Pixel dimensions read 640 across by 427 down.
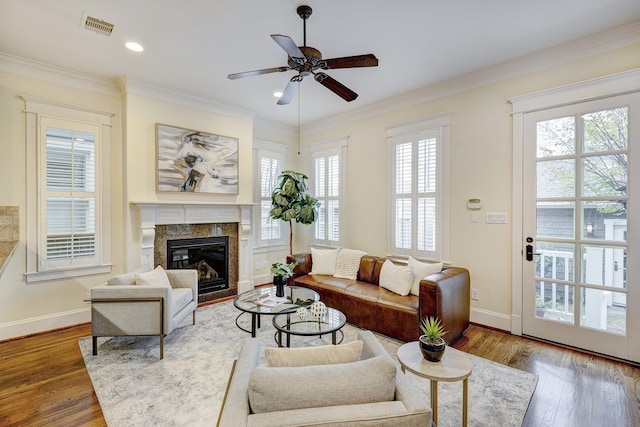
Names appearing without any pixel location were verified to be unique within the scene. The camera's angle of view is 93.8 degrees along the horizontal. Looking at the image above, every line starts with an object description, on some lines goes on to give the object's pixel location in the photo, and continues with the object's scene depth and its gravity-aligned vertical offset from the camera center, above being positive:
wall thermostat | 3.57 +0.11
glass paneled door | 2.73 -0.13
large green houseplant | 4.82 +0.19
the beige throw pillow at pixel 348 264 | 4.25 -0.74
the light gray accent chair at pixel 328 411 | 1.02 -0.71
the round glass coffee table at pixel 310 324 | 2.52 -1.01
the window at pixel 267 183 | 5.36 +0.53
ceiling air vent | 2.55 +1.64
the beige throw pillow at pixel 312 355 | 1.31 -0.64
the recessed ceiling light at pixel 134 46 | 2.93 +1.65
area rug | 2.02 -1.36
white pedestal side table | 1.65 -0.89
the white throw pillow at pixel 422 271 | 3.43 -0.68
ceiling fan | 2.17 +1.17
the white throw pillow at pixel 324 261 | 4.41 -0.73
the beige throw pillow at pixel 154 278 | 3.00 -0.69
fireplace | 3.88 -0.24
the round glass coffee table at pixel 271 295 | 2.94 -0.95
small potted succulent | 1.75 -0.78
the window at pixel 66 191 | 3.33 +0.25
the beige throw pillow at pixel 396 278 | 3.45 -0.78
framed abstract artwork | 3.99 +0.74
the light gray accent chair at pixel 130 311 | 2.75 -0.91
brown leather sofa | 2.92 -0.97
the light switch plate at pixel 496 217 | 3.38 -0.05
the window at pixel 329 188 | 5.12 +0.44
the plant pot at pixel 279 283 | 3.48 -0.82
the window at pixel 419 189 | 3.88 +0.33
